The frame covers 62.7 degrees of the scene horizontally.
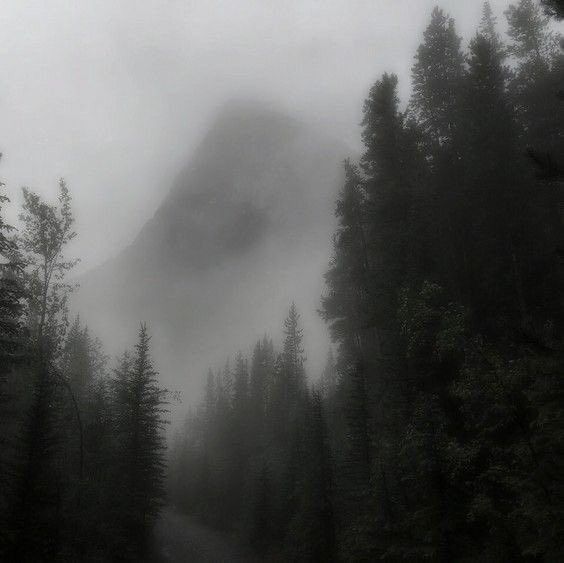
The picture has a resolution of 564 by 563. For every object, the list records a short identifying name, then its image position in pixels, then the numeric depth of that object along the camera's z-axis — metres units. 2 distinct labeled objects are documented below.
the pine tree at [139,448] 30.28
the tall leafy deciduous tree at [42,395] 17.05
